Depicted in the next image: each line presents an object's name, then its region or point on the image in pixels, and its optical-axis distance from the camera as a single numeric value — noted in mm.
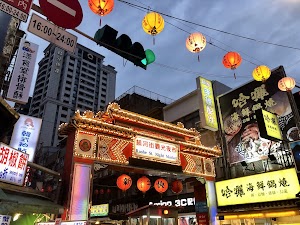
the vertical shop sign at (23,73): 11606
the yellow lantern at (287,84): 13078
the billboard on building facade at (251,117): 14711
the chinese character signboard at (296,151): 12949
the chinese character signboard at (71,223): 7859
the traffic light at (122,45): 8322
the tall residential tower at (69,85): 77500
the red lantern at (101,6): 8148
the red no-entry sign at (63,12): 6684
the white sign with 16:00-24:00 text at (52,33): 7164
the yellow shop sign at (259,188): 13297
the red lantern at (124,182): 13774
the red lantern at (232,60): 12469
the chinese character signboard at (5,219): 6771
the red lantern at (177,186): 14995
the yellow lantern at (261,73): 13086
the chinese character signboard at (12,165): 7679
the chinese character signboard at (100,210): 23769
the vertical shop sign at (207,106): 16500
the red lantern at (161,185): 14078
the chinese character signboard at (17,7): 6883
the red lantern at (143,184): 13697
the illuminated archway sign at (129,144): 10586
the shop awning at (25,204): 6855
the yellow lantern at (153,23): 9398
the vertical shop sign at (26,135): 12084
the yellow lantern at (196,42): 10906
